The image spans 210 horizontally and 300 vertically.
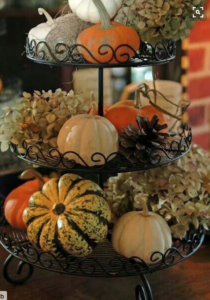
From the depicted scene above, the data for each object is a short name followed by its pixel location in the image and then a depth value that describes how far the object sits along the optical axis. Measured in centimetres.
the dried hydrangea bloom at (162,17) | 112
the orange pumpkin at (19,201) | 139
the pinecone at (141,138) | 118
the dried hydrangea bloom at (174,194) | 133
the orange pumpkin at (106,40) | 111
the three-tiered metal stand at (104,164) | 115
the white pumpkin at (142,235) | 123
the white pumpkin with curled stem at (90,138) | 116
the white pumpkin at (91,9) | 115
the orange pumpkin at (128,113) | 123
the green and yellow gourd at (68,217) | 119
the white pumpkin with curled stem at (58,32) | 117
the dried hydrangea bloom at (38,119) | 126
